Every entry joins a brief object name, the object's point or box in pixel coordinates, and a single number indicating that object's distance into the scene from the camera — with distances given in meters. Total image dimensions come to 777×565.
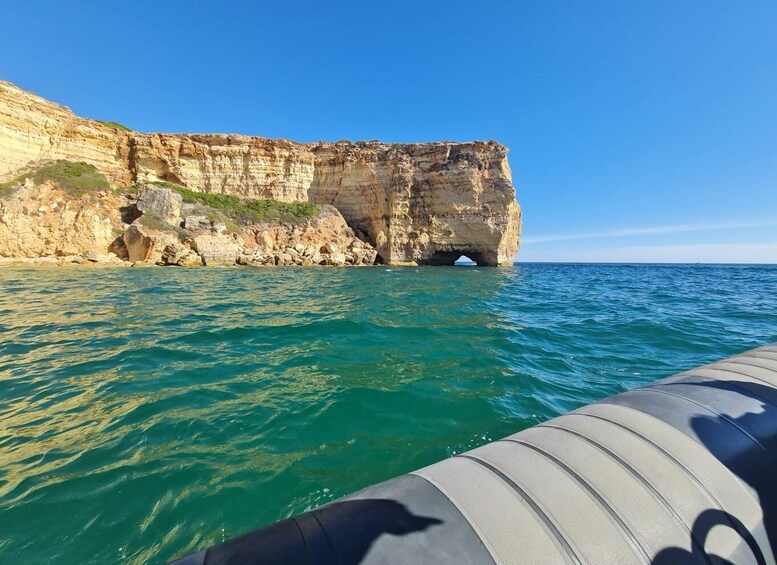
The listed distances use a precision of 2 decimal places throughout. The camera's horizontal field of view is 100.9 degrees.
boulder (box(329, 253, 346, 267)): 34.78
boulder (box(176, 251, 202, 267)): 26.36
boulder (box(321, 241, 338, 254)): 36.12
